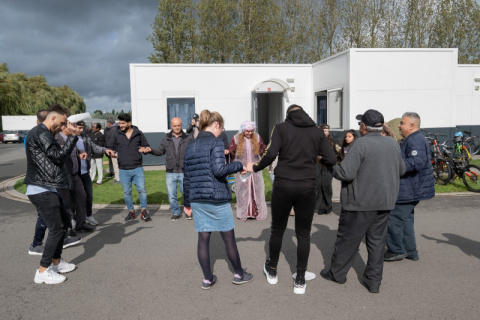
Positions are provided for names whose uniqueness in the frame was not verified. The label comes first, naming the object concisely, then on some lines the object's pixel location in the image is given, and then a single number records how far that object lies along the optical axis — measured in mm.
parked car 44969
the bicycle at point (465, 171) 9227
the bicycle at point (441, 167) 9812
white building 12938
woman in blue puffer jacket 3836
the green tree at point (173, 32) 29719
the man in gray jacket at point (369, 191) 3949
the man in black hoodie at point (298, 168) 3832
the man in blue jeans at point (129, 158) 7141
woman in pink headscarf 7105
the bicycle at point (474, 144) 14532
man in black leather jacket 4172
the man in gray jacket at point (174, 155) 7219
